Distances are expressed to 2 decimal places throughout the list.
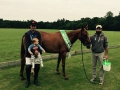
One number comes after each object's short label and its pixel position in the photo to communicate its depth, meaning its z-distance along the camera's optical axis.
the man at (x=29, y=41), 3.37
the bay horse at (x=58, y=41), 4.20
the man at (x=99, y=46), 3.63
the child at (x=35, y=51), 3.29
